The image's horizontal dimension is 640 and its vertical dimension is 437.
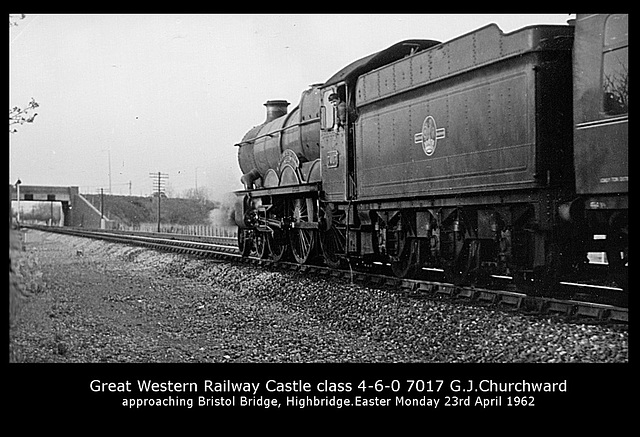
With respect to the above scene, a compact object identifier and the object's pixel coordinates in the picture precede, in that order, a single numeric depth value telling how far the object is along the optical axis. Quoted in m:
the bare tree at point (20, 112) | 5.86
